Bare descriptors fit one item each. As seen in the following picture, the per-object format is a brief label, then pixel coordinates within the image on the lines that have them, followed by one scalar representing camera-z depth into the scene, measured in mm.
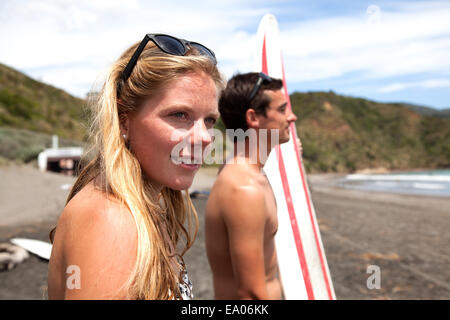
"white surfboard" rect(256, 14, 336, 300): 2762
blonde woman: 779
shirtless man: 1838
